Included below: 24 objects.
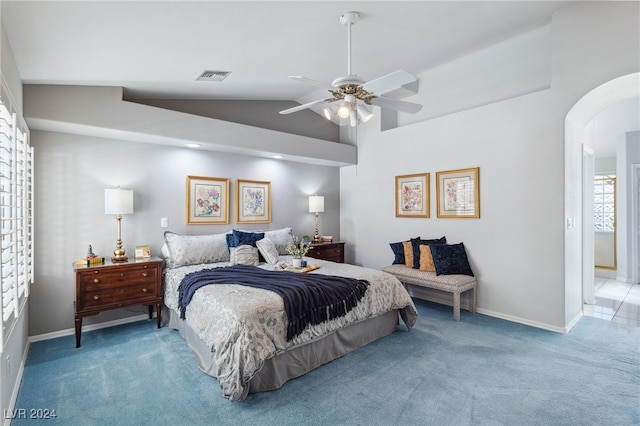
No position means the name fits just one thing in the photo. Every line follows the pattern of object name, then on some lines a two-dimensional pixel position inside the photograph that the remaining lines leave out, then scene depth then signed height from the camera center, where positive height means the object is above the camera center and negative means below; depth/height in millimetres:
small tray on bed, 3615 -643
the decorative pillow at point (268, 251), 4197 -504
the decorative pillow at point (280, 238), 4852 -390
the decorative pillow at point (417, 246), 4637 -490
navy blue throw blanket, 2687 -701
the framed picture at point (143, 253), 3852 -477
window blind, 2010 -6
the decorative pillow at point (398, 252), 4930 -616
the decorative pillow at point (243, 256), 4082 -548
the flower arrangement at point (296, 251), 3887 -471
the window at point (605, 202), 6785 +198
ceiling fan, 2553 +1007
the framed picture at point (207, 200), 4512 +174
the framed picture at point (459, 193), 4336 +261
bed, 2354 -926
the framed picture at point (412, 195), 4914 +258
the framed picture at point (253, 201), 4984 +177
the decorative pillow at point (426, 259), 4461 -656
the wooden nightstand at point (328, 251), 5461 -674
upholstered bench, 3963 -891
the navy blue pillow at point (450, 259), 4254 -624
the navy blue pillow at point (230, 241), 4297 -378
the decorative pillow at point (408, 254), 4750 -618
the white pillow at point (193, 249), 3963 -458
